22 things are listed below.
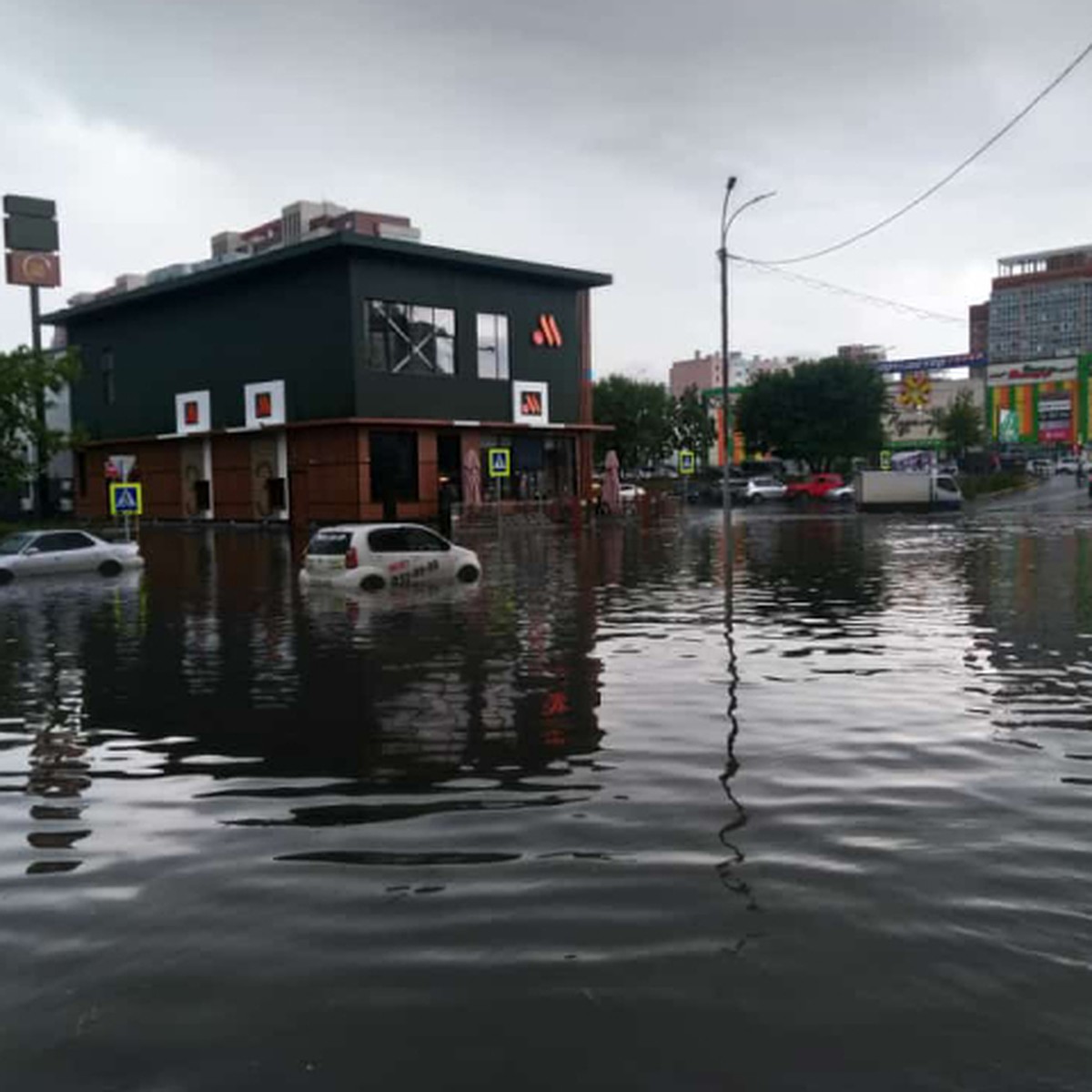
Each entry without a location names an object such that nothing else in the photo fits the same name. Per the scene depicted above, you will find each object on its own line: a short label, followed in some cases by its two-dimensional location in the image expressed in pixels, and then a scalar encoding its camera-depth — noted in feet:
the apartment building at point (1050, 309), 620.08
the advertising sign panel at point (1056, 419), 475.72
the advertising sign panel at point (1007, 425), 452.35
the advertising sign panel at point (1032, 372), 478.18
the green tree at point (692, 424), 308.40
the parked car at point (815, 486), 228.63
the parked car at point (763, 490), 231.09
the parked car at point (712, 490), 232.73
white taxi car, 65.51
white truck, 173.68
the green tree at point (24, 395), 127.54
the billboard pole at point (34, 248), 184.55
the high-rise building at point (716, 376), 641.32
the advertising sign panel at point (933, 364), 451.12
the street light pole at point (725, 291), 124.67
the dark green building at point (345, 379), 151.23
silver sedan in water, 82.74
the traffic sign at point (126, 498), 98.99
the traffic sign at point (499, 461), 143.95
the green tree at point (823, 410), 256.32
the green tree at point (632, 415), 290.15
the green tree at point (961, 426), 379.35
